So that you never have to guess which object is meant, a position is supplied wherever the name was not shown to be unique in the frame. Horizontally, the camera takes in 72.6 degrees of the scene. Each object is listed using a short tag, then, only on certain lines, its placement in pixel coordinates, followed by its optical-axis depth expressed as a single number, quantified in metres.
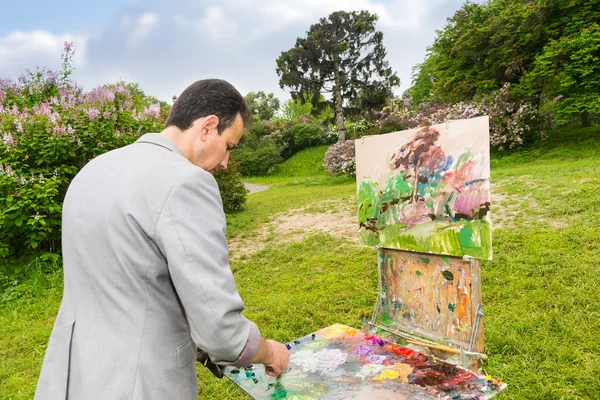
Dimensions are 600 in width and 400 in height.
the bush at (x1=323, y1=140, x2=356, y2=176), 14.29
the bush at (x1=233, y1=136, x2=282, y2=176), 24.34
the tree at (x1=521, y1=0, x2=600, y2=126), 11.87
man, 1.04
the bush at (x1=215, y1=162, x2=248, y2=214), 9.92
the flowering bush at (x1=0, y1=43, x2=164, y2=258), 4.82
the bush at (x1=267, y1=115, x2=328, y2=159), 26.68
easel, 1.83
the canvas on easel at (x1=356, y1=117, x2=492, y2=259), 1.83
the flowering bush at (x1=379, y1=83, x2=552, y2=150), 13.07
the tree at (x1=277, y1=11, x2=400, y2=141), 19.25
